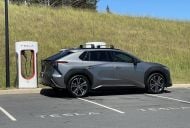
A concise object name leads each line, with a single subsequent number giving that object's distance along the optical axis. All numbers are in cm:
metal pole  1938
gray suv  1677
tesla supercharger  1927
